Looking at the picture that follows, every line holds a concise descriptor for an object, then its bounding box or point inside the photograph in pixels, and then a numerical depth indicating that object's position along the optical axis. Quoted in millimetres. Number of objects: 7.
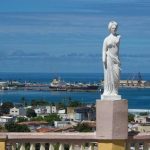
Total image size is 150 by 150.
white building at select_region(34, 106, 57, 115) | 113156
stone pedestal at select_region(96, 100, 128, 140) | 9125
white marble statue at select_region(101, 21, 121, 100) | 9250
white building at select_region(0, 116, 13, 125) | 81812
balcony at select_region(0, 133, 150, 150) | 9383
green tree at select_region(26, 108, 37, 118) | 108625
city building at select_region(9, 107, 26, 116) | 108438
